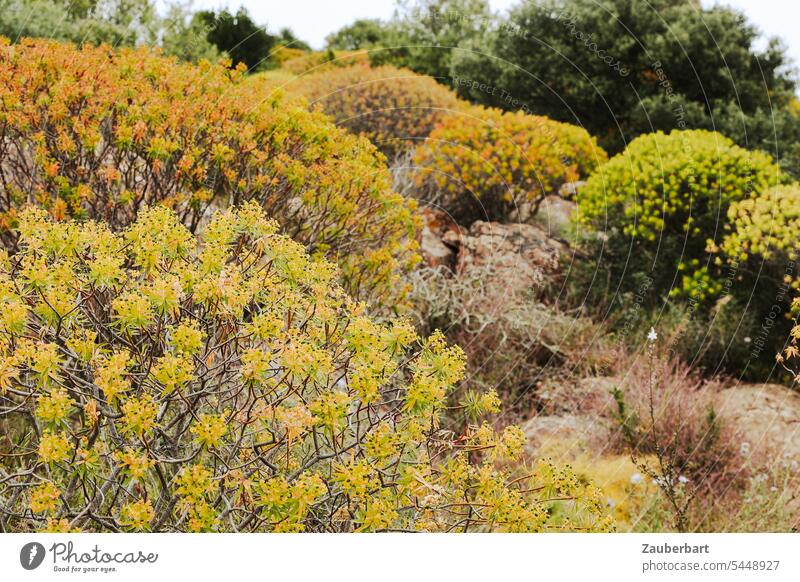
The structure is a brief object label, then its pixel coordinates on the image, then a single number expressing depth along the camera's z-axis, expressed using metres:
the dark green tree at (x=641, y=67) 11.93
